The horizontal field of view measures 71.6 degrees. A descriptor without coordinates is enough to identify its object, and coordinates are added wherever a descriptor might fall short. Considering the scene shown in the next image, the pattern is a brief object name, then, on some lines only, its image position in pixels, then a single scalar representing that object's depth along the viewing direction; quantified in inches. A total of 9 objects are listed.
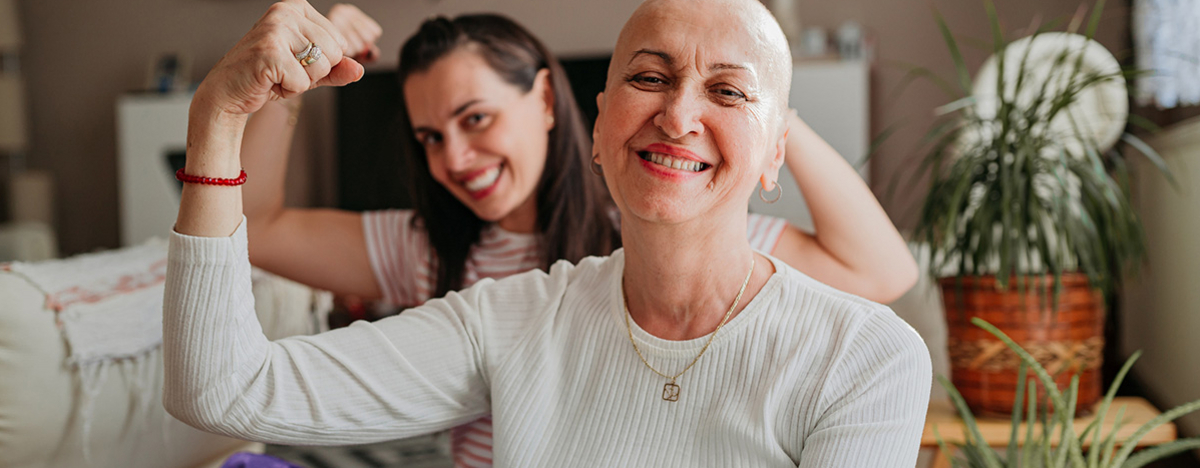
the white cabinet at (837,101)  141.8
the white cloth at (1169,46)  86.0
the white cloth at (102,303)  40.1
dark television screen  161.5
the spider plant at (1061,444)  44.3
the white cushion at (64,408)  37.6
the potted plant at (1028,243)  61.3
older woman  27.6
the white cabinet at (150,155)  163.9
